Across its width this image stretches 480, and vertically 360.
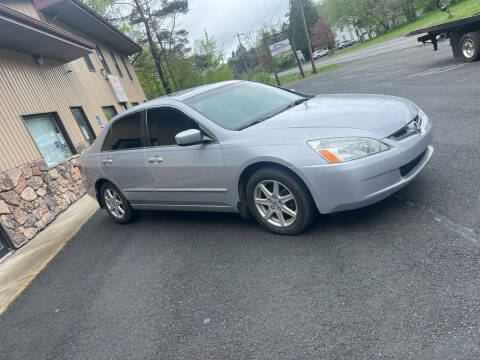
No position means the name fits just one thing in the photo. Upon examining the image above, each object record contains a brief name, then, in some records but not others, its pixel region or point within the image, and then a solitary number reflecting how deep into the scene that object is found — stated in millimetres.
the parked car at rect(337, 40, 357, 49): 78944
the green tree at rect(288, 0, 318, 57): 80500
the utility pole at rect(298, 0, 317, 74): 34500
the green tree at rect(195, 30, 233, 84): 48188
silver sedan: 3543
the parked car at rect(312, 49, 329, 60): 74306
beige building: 8164
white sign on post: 42291
